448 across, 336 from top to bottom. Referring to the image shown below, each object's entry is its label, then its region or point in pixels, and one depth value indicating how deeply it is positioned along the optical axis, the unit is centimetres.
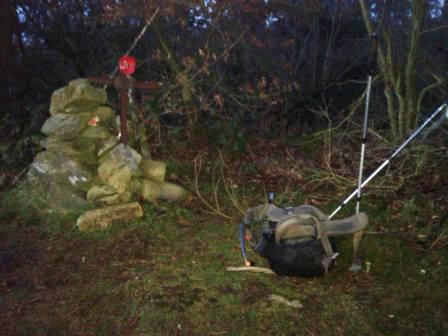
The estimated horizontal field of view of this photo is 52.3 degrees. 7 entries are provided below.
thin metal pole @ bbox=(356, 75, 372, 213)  403
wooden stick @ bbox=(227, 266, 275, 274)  404
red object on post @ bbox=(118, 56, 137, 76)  547
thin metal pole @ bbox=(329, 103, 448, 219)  408
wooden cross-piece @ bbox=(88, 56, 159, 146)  562
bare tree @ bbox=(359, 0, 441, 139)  607
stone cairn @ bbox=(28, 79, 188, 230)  545
